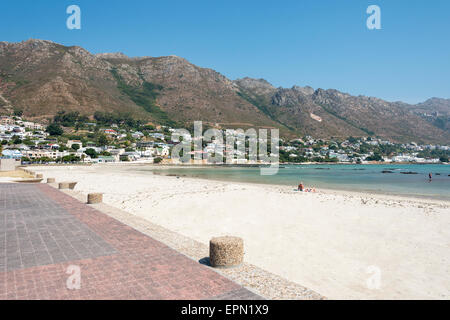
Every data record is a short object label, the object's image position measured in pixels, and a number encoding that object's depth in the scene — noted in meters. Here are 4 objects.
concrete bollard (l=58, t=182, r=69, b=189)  17.47
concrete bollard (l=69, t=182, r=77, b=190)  18.59
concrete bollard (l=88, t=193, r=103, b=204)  12.02
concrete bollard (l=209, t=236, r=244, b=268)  5.27
